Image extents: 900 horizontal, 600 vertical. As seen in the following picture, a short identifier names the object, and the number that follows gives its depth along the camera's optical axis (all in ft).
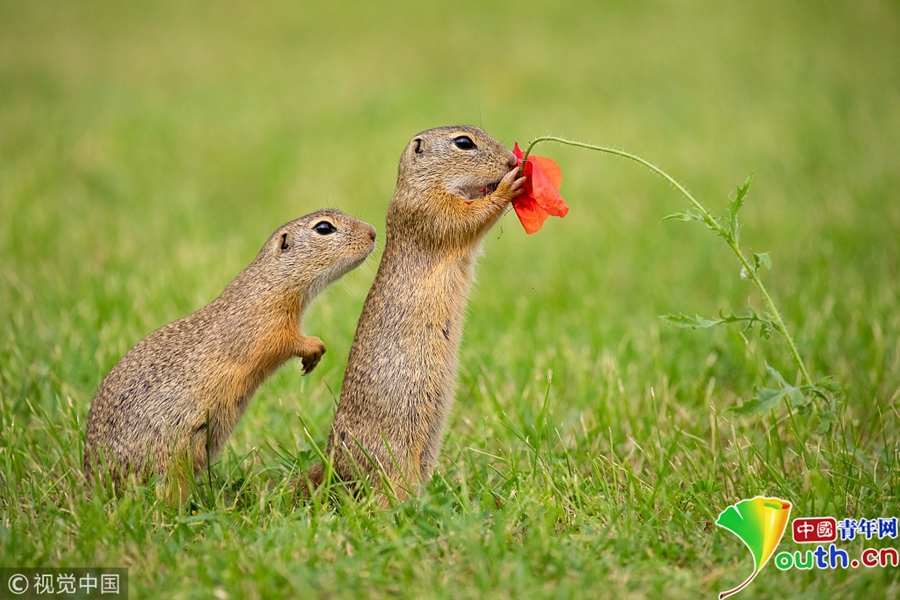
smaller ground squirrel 24.07
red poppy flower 24.44
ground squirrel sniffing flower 24.31
